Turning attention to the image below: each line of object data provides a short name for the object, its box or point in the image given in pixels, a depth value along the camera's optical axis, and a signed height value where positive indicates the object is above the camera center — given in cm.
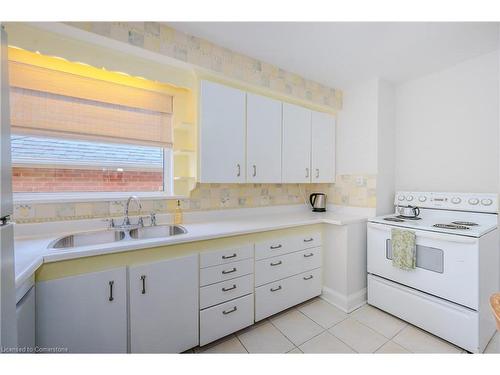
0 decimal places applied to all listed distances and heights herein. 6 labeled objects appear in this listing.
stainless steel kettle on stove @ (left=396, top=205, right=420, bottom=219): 210 -27
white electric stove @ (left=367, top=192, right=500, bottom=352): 148 -66
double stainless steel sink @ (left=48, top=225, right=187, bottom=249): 143 -37
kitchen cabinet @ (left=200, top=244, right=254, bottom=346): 149 -78
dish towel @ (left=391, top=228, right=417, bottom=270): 173 -53
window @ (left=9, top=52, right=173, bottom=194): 145 +39
